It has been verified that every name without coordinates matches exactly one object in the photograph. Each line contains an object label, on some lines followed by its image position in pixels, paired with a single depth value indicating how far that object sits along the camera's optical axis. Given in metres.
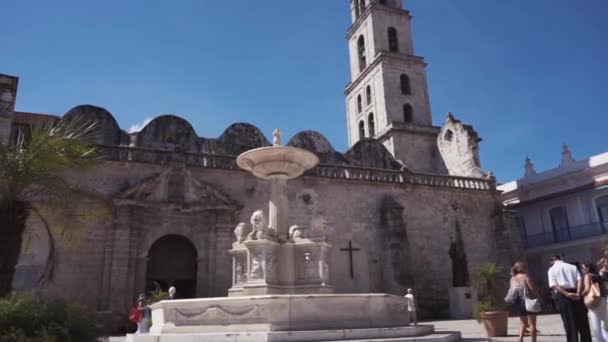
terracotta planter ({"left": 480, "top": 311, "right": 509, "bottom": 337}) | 9.84
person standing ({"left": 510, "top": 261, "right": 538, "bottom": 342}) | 7.68
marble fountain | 7.43
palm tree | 8.12
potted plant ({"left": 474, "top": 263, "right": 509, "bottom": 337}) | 9.84
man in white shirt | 6.64
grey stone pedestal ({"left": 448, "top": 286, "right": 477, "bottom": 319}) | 18.22
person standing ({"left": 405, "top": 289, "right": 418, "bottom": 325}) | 12.51
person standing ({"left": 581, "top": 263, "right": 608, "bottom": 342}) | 6.19
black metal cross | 18.31
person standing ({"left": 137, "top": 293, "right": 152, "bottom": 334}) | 10.09
